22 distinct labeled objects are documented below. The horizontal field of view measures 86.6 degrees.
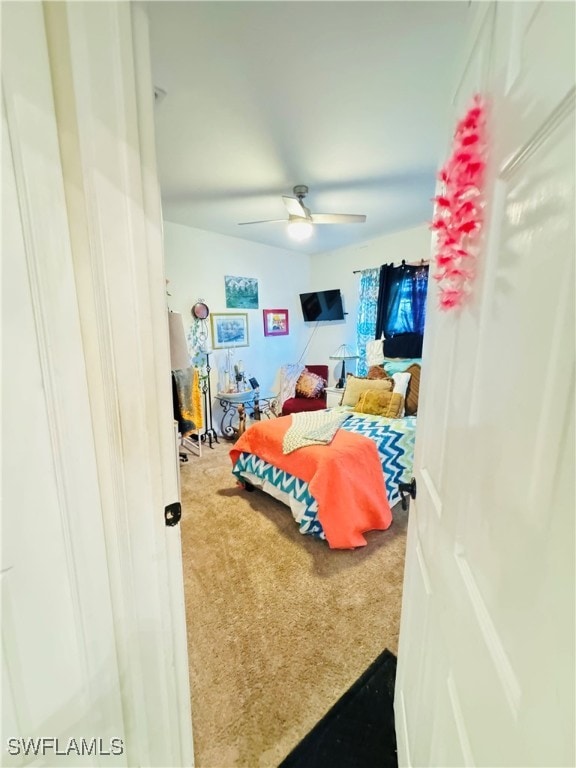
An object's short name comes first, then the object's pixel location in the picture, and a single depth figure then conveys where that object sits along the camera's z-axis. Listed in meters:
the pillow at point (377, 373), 3.30
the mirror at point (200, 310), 3.74
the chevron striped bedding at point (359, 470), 2.14
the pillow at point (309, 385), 4.24
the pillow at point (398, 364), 3.27
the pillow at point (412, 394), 2.90
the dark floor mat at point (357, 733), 1.06
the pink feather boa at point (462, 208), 0.61
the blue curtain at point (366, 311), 4.10
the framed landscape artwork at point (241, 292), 4.09
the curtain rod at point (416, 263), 3.58
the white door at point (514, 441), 0.35
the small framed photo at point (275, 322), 4.57
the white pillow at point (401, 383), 2.94
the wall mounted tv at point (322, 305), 4.54
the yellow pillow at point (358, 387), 3.12
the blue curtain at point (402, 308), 3.57
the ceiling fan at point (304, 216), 2.42
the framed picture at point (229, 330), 4.00
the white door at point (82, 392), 0.58
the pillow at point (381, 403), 2.82
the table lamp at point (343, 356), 4.29
